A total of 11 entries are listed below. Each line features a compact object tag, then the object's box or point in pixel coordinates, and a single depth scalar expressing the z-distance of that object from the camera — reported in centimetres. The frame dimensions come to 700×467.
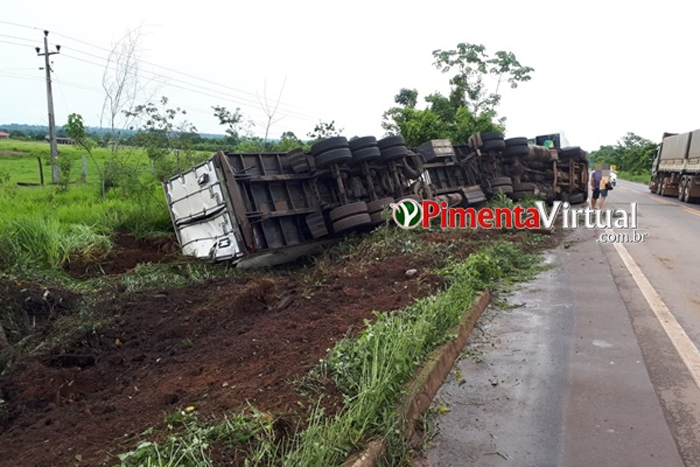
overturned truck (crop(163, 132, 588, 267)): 819
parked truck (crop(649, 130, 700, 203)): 1970
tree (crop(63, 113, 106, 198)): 1256
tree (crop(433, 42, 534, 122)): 3056
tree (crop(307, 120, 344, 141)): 2231
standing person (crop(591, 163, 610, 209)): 1512
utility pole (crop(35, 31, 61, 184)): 2234
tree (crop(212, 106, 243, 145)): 2064
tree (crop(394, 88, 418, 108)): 2948
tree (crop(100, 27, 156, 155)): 1455
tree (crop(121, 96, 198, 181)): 1461
